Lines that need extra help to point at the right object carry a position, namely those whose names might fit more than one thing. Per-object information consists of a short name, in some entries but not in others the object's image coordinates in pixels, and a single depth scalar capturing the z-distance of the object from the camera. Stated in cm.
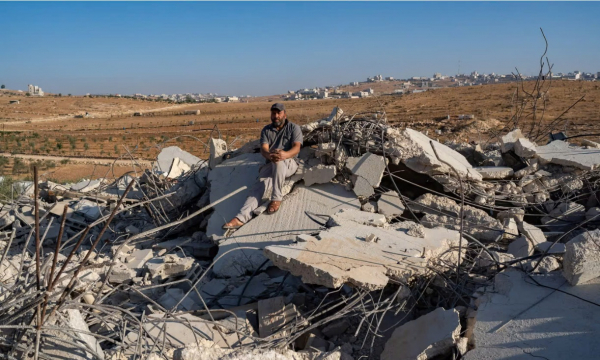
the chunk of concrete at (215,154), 716
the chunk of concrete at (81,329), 286
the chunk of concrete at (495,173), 664
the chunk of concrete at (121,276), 532
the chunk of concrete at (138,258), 567
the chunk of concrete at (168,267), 539
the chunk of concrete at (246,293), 488
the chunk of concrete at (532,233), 554
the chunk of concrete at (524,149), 687
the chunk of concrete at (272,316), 423
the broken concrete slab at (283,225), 541
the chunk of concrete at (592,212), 586
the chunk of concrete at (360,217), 526
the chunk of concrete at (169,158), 938
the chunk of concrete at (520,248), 489
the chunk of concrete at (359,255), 416
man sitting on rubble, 603
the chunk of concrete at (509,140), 724
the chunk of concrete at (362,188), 598
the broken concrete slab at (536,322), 326
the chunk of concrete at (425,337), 359
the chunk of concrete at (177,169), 871
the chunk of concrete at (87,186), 891
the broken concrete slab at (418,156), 606
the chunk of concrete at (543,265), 418
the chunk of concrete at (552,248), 429
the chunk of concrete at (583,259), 368
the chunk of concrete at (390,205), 591
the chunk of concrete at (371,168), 600
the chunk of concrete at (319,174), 612
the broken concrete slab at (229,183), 614
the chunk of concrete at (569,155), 662
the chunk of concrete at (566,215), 609
